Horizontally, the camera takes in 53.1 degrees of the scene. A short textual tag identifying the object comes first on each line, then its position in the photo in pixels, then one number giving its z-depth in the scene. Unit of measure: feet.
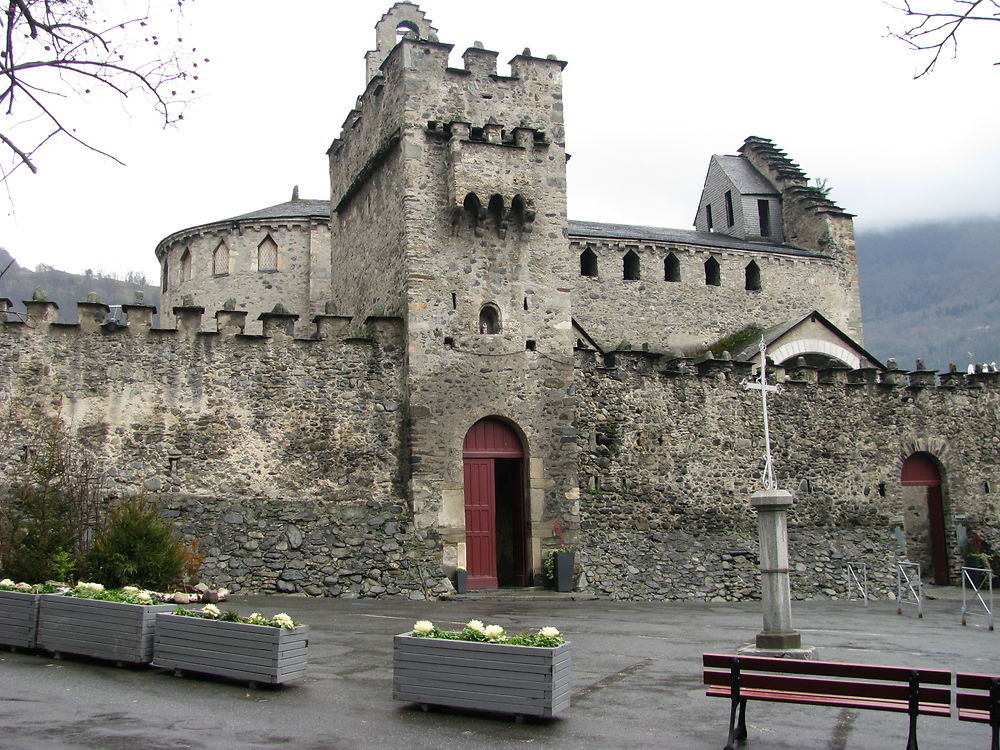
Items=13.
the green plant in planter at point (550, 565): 68.03
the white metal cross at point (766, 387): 42.46
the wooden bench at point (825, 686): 25.23
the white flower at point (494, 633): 30.53
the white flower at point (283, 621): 33.71
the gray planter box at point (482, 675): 29.45
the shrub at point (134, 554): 46.42
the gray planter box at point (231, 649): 33.19
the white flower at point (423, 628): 31.63
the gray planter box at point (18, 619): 38.99
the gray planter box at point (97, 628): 36.17
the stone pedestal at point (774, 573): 39.40
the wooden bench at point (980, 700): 23.88
